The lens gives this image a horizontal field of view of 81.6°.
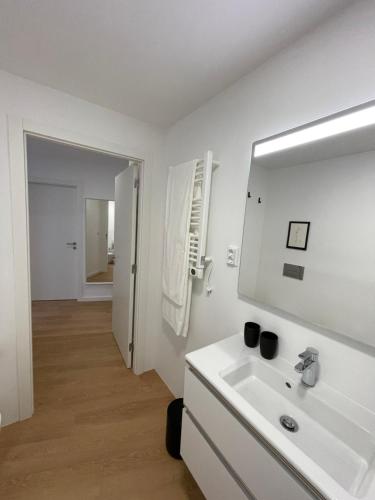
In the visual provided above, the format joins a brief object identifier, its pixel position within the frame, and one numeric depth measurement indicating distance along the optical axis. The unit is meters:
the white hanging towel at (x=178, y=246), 1.56
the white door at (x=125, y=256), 2.10
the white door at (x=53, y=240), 3.79
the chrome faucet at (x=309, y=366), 0.92
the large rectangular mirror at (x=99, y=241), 4.09
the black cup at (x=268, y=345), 1.08
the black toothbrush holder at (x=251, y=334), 1.17
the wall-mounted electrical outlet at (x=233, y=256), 1.32
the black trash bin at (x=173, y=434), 1.42
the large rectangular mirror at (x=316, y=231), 0.85
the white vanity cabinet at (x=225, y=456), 0.70
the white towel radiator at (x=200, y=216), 1.38
